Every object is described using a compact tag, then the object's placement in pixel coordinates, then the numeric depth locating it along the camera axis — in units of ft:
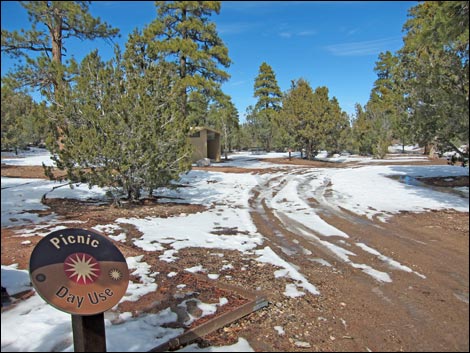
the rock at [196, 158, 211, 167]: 73.18
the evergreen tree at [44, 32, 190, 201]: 22.06
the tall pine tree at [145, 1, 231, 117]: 56.95
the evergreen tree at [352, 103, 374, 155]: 103.09
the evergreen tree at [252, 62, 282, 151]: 159.53
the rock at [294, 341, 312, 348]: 8.11
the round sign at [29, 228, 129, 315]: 5.07
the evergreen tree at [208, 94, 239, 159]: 100.72
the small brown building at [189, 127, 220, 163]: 78.83
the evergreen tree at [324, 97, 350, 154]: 87.51
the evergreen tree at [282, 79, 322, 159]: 84.07
